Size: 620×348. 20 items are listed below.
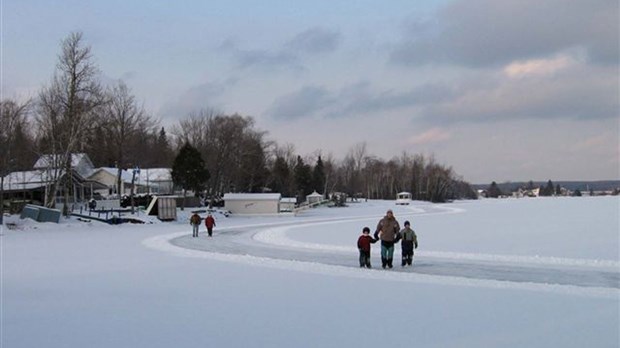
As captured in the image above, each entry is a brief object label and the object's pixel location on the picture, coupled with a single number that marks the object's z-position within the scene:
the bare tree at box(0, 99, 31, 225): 44.50
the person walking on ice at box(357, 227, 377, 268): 18.55
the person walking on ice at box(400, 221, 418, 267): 18.81
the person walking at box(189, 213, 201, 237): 32.34
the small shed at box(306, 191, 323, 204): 103.53
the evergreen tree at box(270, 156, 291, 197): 108.88
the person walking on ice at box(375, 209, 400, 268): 18.52
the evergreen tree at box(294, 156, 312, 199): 113.12
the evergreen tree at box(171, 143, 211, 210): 67.31
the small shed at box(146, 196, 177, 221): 51.12
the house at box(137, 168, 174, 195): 93.81
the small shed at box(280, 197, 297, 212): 75.19
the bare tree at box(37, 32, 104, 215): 47.19
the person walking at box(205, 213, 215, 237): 32.75
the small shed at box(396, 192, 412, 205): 114.35
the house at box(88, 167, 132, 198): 87.89
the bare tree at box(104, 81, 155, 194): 59.88
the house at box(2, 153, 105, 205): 59.53
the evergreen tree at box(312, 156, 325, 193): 121.51
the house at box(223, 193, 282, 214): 67.19
